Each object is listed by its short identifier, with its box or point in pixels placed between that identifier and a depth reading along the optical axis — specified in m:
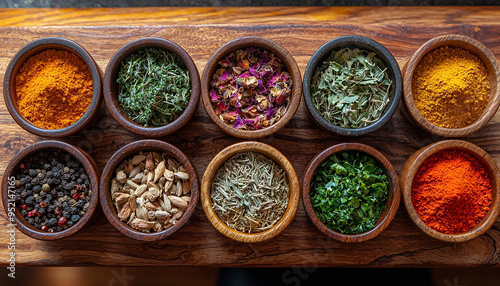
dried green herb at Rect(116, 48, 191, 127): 0.39
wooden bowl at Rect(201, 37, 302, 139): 0.38
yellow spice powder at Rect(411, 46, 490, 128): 0.40
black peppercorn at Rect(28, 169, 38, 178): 0.40
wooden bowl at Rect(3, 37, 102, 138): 0.39
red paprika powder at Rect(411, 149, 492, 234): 0.39
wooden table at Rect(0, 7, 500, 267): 0.42
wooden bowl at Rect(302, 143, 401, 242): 0.38
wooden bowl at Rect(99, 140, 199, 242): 0.38
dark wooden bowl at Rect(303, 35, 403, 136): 0.38
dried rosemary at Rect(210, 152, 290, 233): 0.39
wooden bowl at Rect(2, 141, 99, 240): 0.39
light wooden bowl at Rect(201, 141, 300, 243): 0.38
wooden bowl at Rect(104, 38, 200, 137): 0.38
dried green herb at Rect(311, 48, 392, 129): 0.40
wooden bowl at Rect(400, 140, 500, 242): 0.39
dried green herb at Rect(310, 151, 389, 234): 0.39
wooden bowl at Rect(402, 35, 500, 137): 0.39
